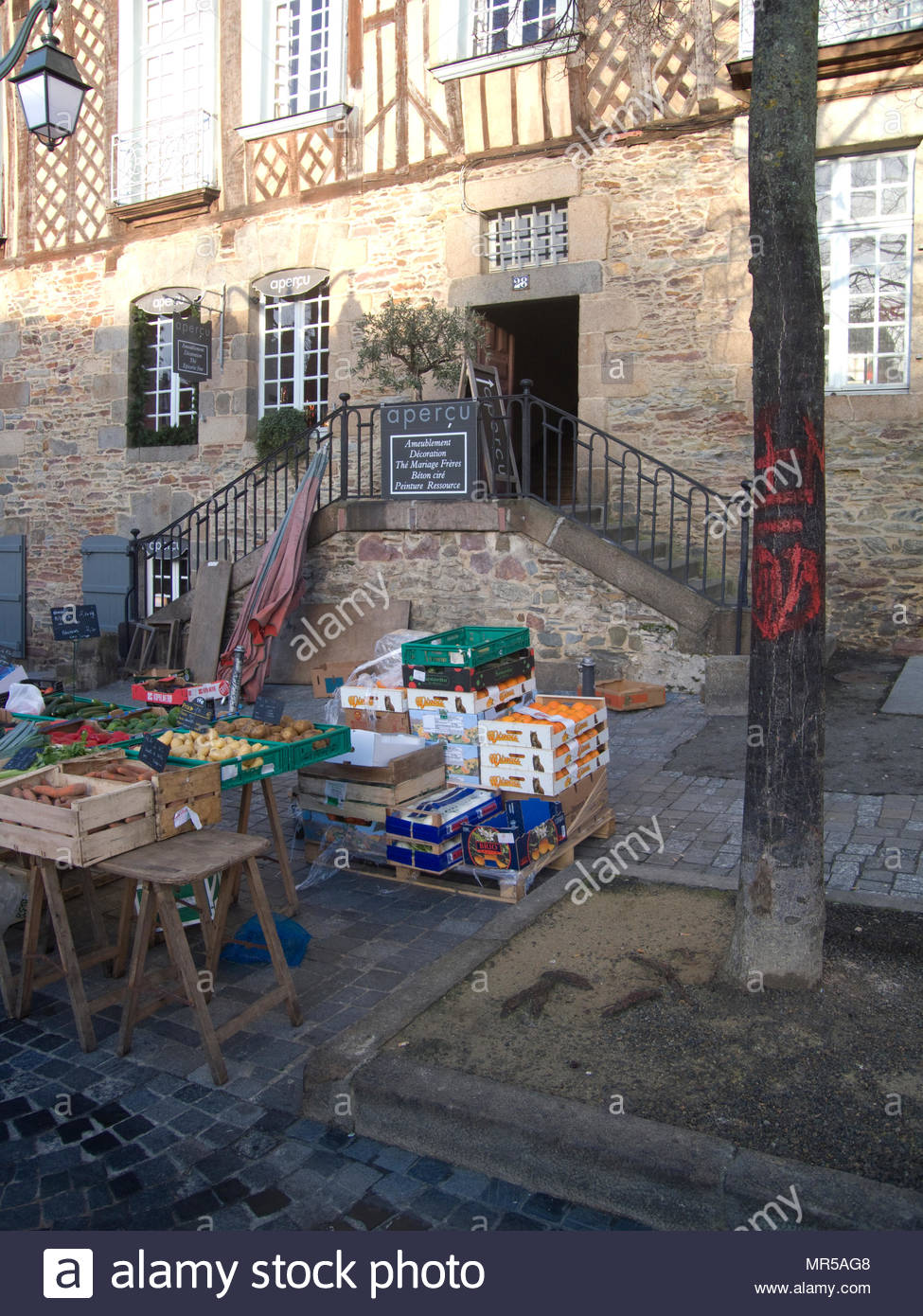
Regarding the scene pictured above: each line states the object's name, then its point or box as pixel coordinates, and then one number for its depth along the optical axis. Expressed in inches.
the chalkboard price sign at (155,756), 148.0
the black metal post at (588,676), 303.7
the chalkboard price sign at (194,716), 184.5
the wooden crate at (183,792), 142.5
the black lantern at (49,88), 250.8
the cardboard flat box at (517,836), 182.9
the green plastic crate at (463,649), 199.8
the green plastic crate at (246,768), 158.2
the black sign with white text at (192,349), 482.9
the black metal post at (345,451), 398.0
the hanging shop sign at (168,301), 521.7
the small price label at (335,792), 197.0
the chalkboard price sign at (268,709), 187.9
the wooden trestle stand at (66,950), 139.8
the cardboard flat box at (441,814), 185.8
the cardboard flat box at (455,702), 201.2
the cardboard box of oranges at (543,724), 193.0
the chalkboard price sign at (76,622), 433.4
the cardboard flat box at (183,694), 213.5
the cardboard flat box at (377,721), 209.2
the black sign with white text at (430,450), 375.9
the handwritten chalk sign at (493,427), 378.6
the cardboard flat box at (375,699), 210.1
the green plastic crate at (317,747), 173.2
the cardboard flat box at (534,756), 192.5
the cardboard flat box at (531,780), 192.9
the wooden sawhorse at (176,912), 128.7
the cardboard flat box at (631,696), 331.0
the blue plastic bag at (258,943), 163.0
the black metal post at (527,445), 354.6
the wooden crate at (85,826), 131.1
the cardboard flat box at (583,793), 201.3
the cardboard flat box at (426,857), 185.0
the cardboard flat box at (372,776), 191.8
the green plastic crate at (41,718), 200.1
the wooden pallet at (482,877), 183.2
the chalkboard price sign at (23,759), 163.6
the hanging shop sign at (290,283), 488.4
